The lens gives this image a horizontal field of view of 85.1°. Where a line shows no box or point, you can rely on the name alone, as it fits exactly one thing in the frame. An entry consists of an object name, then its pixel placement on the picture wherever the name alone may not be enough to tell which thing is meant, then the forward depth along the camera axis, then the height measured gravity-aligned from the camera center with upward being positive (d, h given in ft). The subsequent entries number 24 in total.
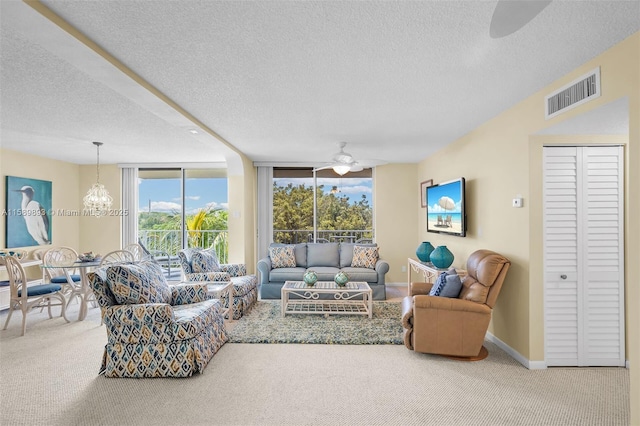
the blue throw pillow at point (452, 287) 11.76 -2.49
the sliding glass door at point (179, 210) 24.20 +0.28
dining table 15.43 -3.25
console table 13.89 -2.43
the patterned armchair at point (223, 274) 15.90 -2.90
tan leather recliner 10.91 -3.26
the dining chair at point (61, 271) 16.29 -3.00
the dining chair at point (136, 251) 21.33 -2.30
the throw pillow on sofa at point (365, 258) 20.04 -2.55
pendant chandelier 17.47 +0.81
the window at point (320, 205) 24.08 +0.62
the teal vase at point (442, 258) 14.79 -1.88
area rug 12.77 -4.61
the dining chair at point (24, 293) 13.78 -3.25
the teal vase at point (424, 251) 17.12 -1.84
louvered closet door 10.57 -1.26
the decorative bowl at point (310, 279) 16.05 -2.99
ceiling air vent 8.00 +2.96
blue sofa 19.07 -3.11
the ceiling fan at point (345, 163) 15.98 +2.38
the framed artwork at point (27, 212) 18.19 +0.13
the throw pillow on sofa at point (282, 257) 20.13 -2.51
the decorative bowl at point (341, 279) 15.92 -2.99
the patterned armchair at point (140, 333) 9.96 -3.43
